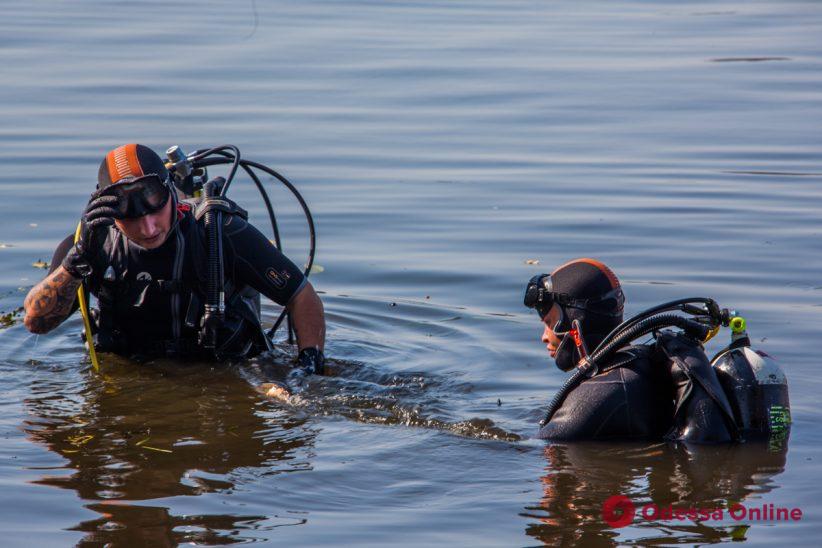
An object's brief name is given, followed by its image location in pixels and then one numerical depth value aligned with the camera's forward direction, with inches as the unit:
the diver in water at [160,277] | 434.0
